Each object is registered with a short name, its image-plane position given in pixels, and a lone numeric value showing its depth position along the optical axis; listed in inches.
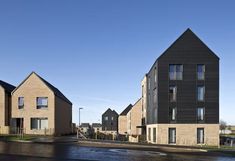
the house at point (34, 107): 1399.9
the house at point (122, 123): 2647.8
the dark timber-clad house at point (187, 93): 1236.3
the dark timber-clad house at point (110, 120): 3692.8
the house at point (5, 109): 1394.9
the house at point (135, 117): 1910.1
